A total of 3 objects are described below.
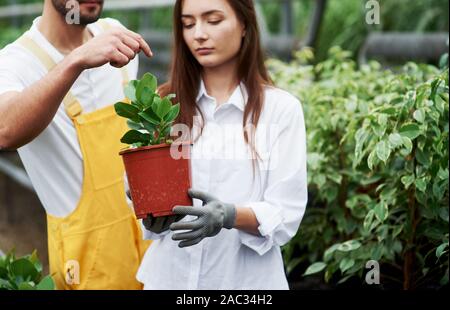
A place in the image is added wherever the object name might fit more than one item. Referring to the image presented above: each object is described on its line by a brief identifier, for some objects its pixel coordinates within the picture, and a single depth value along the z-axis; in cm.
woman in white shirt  300
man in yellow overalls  327
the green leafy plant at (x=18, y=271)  325
